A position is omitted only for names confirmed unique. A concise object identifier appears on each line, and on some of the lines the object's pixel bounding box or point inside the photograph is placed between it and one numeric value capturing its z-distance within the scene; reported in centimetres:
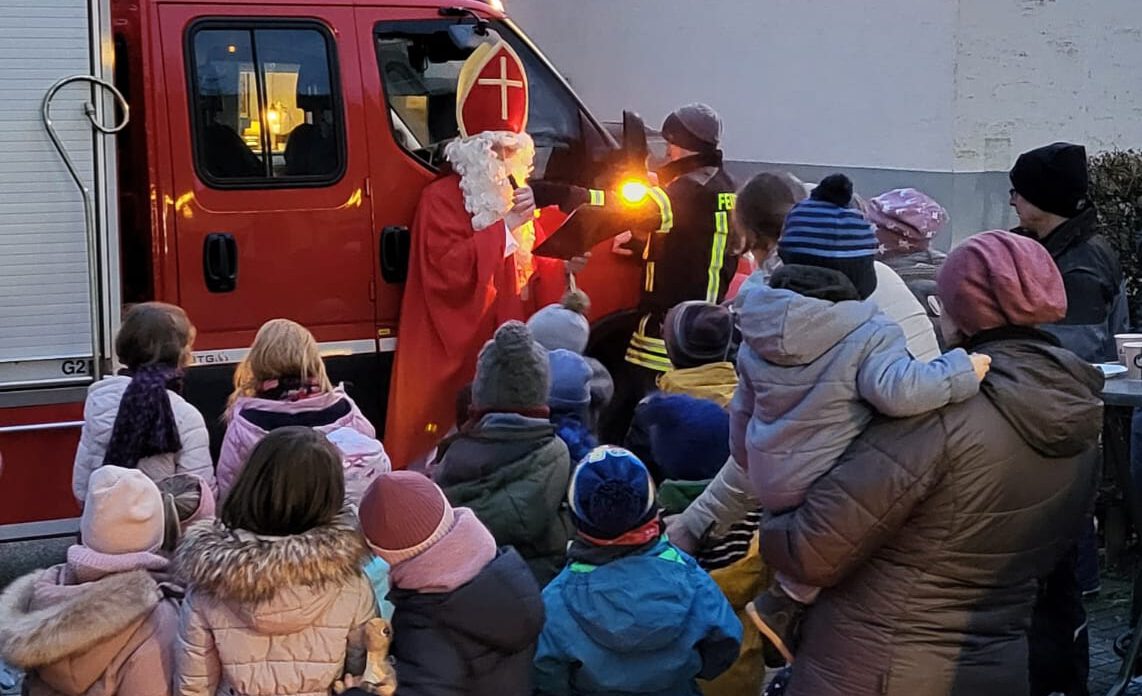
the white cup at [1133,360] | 489
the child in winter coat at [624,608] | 341
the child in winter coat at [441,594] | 310
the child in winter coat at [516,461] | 404
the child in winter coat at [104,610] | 302
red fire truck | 540
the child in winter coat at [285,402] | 447
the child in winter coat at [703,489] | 419
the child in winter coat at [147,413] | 452
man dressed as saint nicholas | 614
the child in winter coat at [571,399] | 461
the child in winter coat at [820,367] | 294
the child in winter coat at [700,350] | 464
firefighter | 620
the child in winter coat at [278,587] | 301
